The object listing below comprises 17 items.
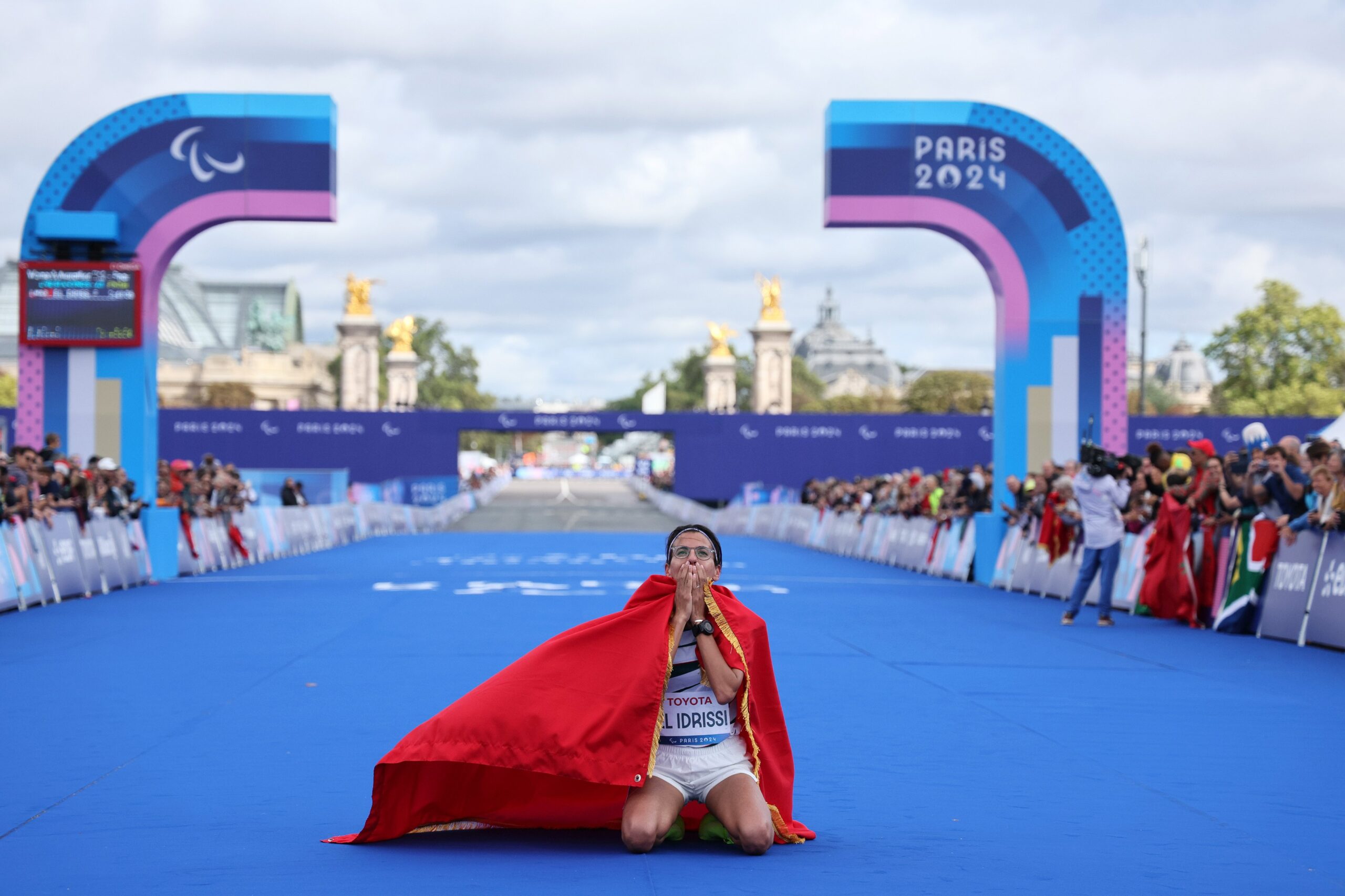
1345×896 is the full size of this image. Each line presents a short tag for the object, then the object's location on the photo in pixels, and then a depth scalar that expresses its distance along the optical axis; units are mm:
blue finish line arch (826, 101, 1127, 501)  23672
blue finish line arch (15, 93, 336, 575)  23406
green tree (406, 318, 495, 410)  141875
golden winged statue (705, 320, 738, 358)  95250
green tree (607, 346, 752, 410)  132625
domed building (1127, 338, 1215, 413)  132038
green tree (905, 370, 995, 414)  108812
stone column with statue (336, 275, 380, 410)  91562
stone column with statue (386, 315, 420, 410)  92438
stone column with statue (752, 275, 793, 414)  91000
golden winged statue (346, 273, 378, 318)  91812
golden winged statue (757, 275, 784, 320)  91062
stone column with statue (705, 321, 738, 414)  94438
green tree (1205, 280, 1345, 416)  93625
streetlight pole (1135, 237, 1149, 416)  53750
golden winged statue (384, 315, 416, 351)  93438
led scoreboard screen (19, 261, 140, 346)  23016
